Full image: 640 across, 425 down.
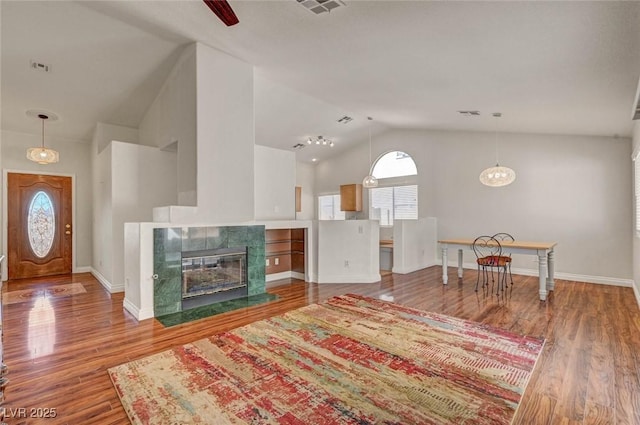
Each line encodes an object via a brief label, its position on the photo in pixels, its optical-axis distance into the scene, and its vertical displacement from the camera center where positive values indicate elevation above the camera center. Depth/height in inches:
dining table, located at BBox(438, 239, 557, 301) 185.5 -26.4
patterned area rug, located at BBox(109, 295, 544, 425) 82.4 -52.6
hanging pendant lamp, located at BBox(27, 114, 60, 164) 215.6 +40.8
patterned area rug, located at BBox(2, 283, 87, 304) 191.8 -51.9
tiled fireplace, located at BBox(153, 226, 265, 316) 162.4 -30.3
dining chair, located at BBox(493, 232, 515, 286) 262.7 -23.3
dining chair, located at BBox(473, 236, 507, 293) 204.2 -31.7
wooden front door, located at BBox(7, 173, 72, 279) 251.0 -9.1
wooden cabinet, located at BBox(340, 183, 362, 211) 372.8 +17.2
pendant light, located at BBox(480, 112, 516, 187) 210.4 +23.4
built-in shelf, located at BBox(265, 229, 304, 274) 238.1 -29.9
